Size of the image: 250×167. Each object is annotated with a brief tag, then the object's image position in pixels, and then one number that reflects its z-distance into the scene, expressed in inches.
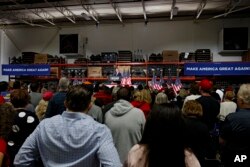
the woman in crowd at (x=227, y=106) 215.8
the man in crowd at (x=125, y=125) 130.6
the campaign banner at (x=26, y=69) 398.3
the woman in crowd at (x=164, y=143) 57.5
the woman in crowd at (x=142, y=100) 177.8
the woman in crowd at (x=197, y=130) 121.5
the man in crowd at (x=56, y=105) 154.8
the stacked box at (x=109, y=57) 422.3
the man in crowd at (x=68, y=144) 69.4
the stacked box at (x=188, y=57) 403.2
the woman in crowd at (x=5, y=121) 74.9
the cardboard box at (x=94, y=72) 422.3
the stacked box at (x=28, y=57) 453.7
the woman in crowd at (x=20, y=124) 108.2
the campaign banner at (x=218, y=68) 343.3
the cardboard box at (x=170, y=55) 405.1
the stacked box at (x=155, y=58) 410.8
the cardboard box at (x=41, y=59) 445.1
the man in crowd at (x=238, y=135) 101.0
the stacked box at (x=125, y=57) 419.2
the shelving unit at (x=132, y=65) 402.2
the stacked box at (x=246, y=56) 396.9
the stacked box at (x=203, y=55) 400.2
